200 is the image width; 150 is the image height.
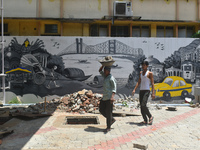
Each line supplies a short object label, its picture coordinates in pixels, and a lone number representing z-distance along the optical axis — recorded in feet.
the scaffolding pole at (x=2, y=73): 30.32
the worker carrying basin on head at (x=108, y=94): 17.87
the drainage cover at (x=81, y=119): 23.48
